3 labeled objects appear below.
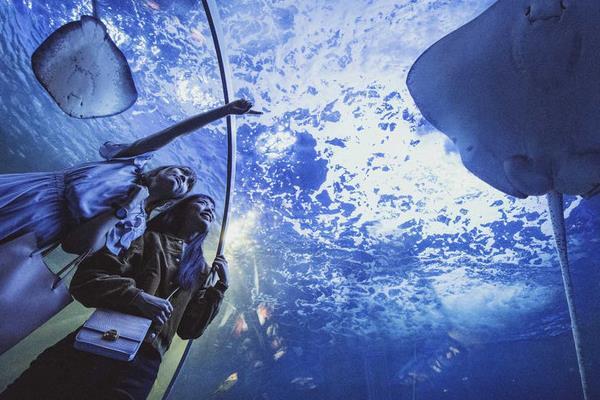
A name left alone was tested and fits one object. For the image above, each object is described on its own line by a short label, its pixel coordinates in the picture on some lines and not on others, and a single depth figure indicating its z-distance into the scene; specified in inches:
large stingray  88.3
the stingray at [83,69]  130.0
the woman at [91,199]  51.2
